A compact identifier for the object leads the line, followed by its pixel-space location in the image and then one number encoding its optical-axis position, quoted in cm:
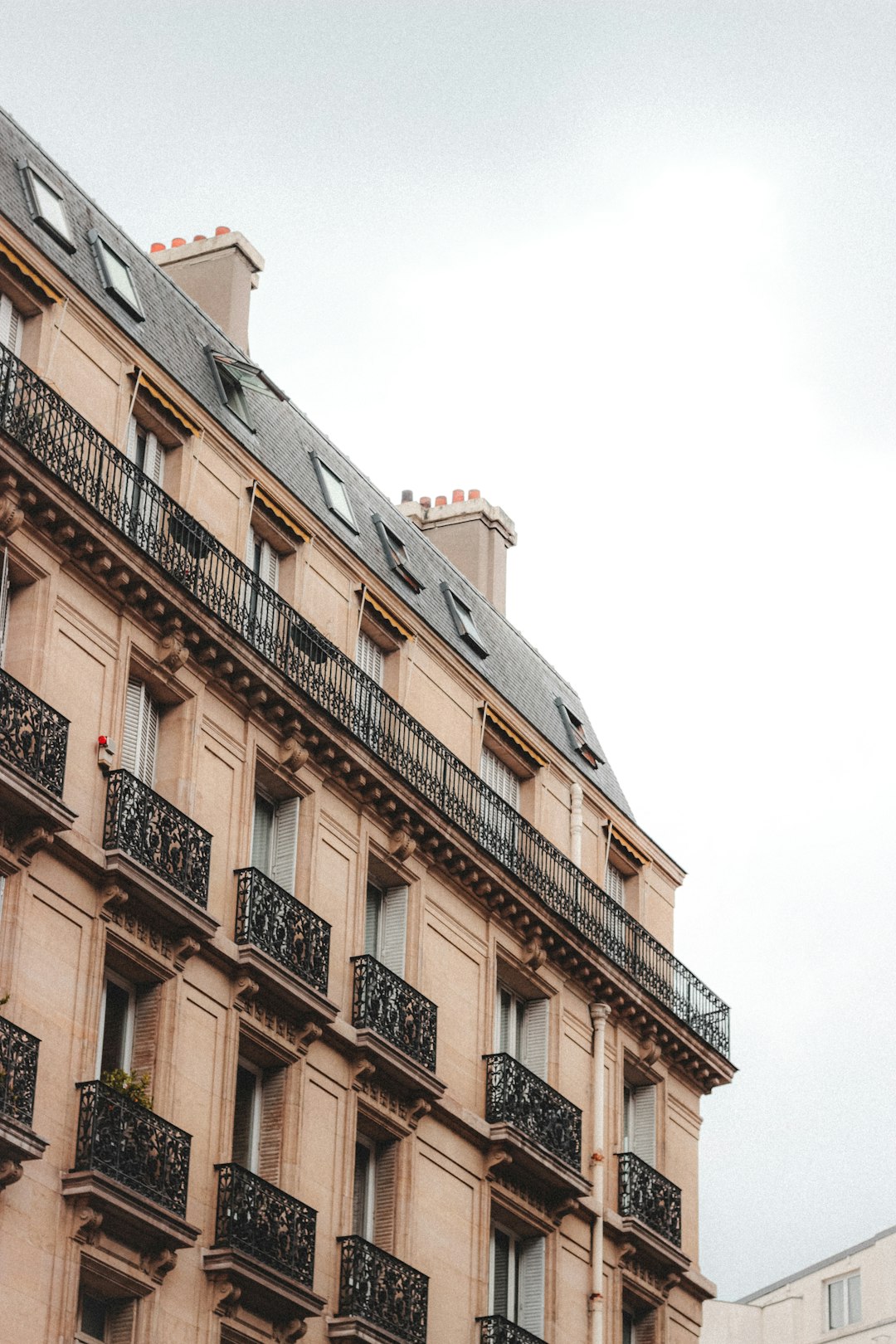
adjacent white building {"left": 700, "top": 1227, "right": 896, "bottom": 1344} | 5628
